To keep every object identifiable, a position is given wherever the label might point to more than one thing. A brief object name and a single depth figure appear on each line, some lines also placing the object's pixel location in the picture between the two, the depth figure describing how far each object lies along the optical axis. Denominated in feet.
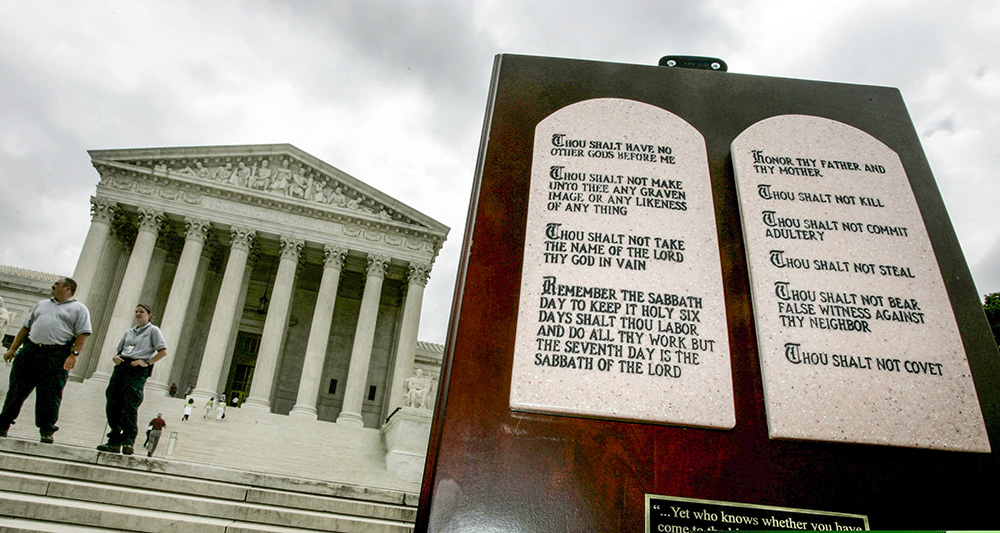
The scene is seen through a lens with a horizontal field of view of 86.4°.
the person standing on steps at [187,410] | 67.36
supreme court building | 84.38
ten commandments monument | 8.21
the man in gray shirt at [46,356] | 21.18
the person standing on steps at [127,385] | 21.91
